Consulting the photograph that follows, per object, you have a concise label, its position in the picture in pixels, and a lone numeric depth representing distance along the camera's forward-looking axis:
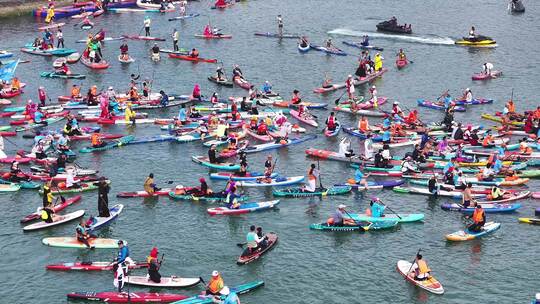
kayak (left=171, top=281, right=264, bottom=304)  44.84
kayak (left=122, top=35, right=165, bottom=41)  112.50
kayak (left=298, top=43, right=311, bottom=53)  106.12
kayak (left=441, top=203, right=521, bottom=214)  57.56
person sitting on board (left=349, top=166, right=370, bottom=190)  61.56
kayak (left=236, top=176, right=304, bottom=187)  62.44
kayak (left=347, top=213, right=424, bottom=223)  55.77
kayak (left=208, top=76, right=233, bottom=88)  90.38
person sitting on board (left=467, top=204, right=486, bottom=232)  53.62
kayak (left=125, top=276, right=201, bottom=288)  47.00
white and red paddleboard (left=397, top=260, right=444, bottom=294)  46.67
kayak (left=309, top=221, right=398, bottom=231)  54.84
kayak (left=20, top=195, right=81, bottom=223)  56.22
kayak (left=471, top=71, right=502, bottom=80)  92.62
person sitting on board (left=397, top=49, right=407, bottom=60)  98.75
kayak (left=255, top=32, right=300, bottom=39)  114.06
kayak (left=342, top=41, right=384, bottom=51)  106.48
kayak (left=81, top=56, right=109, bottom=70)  97.19
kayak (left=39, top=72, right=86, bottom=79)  92.86
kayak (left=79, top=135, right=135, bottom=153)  70.00
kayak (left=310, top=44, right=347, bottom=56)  104.31
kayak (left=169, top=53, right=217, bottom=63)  100.94
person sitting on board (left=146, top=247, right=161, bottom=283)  47.06
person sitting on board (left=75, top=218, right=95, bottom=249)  52.16
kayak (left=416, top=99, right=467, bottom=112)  81.44
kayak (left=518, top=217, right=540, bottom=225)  56.00
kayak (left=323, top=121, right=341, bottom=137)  74.06
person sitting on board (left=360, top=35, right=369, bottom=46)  106.26
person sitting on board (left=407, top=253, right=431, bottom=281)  47.44
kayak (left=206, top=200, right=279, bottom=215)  57.50
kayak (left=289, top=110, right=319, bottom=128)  77.00
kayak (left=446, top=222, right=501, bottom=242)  53.31
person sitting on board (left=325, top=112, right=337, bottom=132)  74.12
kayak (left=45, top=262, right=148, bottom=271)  49.19
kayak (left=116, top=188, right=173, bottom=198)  60.50
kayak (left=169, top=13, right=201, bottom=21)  126.39
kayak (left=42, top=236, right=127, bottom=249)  52.22
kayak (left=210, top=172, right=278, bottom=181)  63.03
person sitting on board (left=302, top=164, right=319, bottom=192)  60.06
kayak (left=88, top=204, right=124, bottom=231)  54.67
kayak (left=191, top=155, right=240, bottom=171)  65.43
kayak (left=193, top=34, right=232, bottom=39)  114.06
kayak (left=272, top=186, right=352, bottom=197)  60.38
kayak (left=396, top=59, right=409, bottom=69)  98.38
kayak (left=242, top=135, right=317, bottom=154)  69.98
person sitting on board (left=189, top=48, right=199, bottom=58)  101.25
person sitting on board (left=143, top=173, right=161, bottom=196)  60.03
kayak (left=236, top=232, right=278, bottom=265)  50.38
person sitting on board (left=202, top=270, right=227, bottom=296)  45.06
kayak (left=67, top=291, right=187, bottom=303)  45.66
